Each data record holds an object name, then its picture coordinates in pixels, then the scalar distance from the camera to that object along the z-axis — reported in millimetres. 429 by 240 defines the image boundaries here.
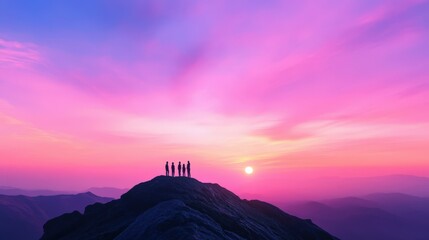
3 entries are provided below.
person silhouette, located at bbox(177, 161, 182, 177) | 61056
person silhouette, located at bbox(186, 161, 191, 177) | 61288
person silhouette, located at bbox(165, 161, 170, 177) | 60069
